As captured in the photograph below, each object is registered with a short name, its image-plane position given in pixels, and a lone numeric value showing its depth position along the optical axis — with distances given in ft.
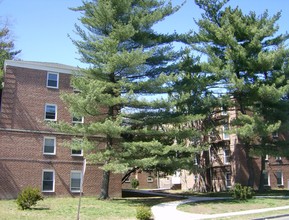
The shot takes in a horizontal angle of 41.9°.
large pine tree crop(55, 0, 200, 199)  78.07
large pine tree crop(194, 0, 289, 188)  94.43
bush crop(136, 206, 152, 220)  54.65
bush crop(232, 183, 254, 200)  84.46
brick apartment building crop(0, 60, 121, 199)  94.02
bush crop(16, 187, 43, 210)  64.23
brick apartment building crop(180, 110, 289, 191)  129.39
